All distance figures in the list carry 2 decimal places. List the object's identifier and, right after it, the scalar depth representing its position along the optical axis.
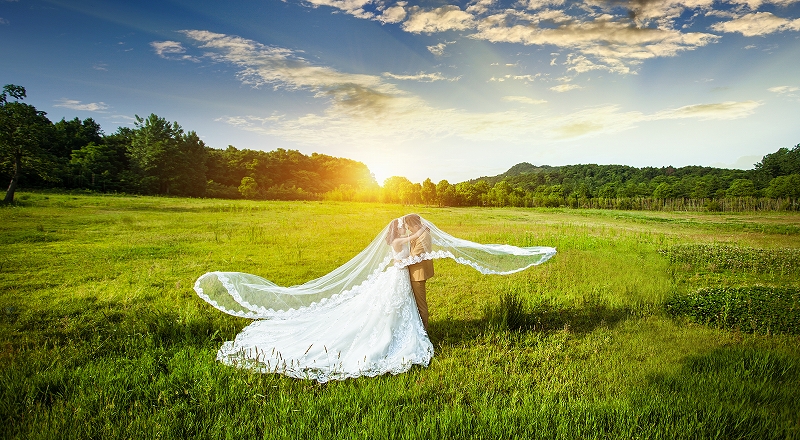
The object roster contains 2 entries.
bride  4.77
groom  5.55
